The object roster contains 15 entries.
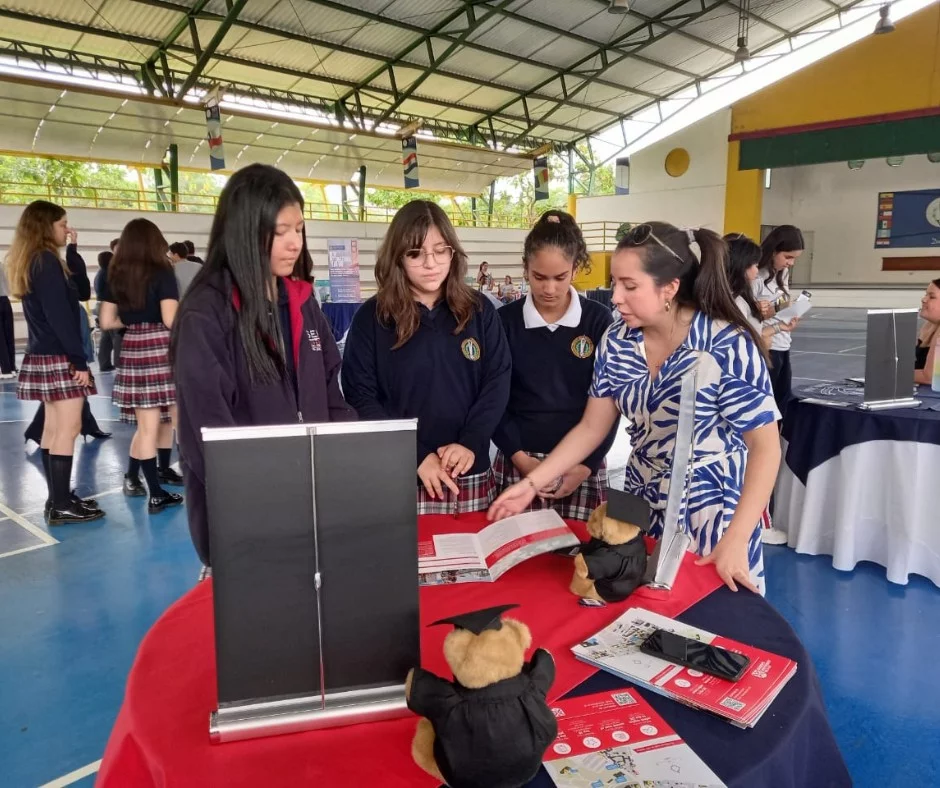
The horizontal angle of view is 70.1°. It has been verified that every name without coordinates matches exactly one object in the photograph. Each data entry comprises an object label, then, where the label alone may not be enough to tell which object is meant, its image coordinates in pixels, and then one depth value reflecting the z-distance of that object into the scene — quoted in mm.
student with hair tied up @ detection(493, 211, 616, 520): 1897
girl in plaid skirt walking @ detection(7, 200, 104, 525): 3182
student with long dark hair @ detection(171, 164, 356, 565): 1249
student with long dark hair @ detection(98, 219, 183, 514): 3449
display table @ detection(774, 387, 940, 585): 2814
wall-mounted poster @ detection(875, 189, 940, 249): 16953
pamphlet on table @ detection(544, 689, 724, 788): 725
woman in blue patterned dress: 1349
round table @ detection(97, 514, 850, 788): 754
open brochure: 1209
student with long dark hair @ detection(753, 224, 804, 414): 4012
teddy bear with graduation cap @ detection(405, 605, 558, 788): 682
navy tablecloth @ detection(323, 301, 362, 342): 7938
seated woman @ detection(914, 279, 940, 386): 3193
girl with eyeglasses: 1735
